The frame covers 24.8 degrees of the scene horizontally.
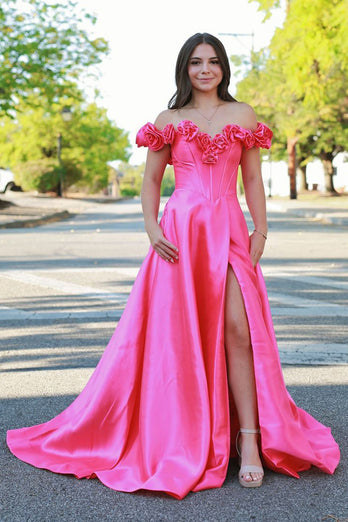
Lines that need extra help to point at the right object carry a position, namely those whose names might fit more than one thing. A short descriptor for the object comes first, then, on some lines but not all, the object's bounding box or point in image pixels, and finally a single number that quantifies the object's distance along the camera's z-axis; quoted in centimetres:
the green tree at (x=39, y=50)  2666
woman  328
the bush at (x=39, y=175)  5150
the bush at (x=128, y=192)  9544
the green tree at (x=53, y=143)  5403
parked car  5256
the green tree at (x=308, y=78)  1792
